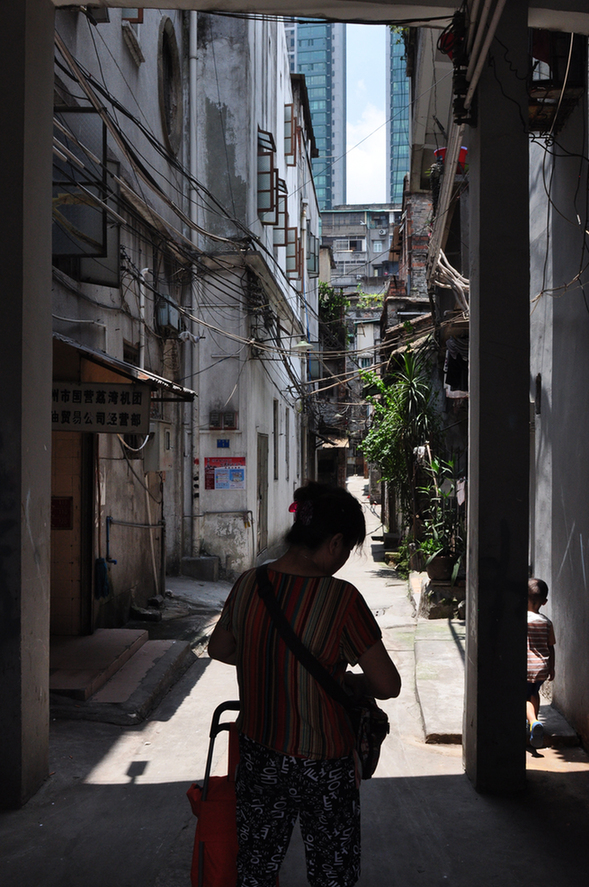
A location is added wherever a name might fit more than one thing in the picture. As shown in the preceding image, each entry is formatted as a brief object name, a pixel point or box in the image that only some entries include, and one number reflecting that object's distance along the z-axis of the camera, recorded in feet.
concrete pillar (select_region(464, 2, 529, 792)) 13.51
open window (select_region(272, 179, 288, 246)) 57.67
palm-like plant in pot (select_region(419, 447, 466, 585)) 32.71
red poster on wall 42.93
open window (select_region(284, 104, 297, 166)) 67.67
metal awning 20.27
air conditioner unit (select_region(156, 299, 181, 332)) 36.09
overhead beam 14.43
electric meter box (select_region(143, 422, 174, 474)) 30.30
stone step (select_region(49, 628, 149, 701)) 19.72
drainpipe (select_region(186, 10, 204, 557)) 41.52
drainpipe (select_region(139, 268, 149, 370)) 32.99
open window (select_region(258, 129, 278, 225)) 46.42
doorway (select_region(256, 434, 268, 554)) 49.65
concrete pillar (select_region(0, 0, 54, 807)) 12.64
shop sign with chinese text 21.80
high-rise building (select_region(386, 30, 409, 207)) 344.63
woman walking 7.68
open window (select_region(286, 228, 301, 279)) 66.15
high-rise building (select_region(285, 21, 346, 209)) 381.40
